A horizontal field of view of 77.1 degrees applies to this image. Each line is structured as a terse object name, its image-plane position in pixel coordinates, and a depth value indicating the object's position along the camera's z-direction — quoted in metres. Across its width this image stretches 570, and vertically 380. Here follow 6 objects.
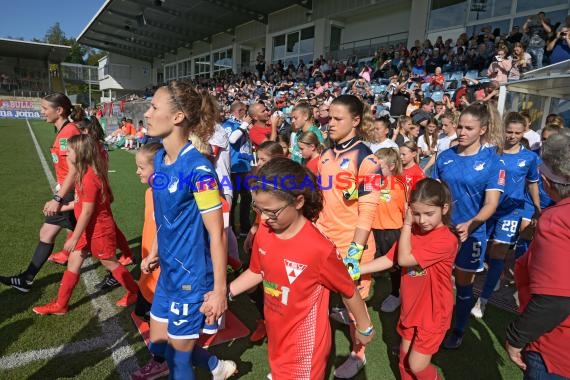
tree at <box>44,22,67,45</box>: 95.25
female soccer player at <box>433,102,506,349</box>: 3.03
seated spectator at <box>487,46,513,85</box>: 8.99
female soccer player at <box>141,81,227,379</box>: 1.95
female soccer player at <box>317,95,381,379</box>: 2.55
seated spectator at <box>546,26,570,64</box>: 8.24
